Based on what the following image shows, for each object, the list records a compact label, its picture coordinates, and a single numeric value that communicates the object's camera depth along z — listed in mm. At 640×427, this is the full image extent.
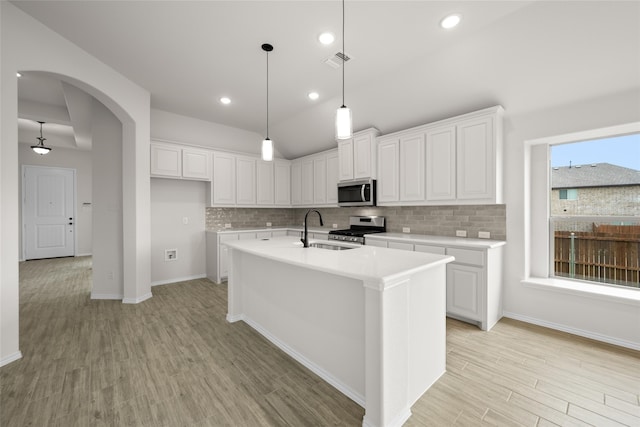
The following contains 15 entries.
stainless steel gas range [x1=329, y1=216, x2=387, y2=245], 4079
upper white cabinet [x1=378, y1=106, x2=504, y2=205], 3020
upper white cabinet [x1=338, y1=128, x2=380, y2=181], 4191
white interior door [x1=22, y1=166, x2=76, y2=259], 6441
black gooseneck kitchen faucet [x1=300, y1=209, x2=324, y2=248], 2501
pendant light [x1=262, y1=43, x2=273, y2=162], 2781
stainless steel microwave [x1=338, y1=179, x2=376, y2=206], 4188
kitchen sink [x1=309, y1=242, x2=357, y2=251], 2651
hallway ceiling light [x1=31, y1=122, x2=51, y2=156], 5811
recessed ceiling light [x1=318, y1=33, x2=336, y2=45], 2557
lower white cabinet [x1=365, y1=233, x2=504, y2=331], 2791
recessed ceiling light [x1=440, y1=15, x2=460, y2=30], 2303
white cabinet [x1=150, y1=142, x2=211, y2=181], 4180
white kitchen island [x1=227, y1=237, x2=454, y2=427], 1466
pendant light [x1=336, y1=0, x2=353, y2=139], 1999
